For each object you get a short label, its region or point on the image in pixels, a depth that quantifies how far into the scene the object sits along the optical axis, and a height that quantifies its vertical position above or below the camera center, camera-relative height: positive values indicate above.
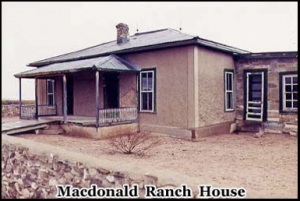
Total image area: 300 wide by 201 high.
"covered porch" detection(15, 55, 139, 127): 11.77 +0.33
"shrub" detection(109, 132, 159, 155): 8.32 -1.45
